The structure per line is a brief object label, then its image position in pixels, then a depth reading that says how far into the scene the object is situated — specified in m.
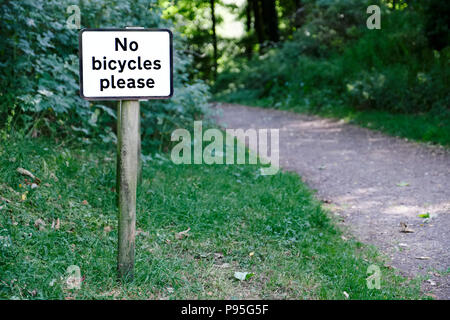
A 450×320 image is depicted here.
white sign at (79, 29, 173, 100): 6.34
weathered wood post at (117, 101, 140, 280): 6.56
